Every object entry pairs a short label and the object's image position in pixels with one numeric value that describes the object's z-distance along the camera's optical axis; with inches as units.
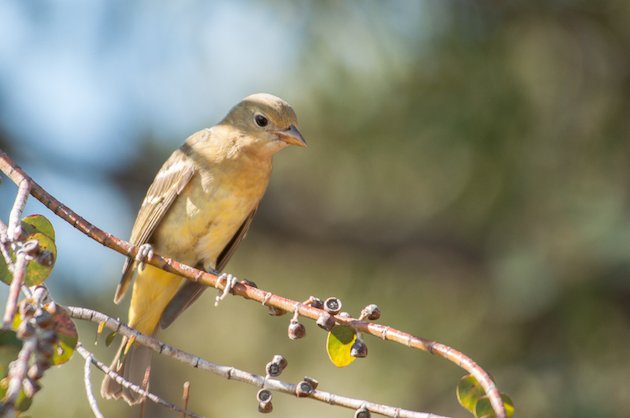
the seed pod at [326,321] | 181.6
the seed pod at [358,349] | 179.3
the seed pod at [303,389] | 164.6
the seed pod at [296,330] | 190.4
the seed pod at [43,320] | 129.8
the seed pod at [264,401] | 177.9
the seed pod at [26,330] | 120.5
